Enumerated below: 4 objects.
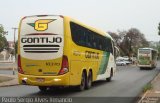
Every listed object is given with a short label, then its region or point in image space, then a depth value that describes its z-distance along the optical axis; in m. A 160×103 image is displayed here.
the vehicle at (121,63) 93.69
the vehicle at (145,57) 62.31
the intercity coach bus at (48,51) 17.88
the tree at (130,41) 127.31
